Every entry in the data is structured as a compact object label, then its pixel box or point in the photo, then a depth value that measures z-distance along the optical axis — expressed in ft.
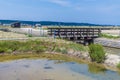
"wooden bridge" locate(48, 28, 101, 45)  51.24
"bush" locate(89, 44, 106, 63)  29.99
